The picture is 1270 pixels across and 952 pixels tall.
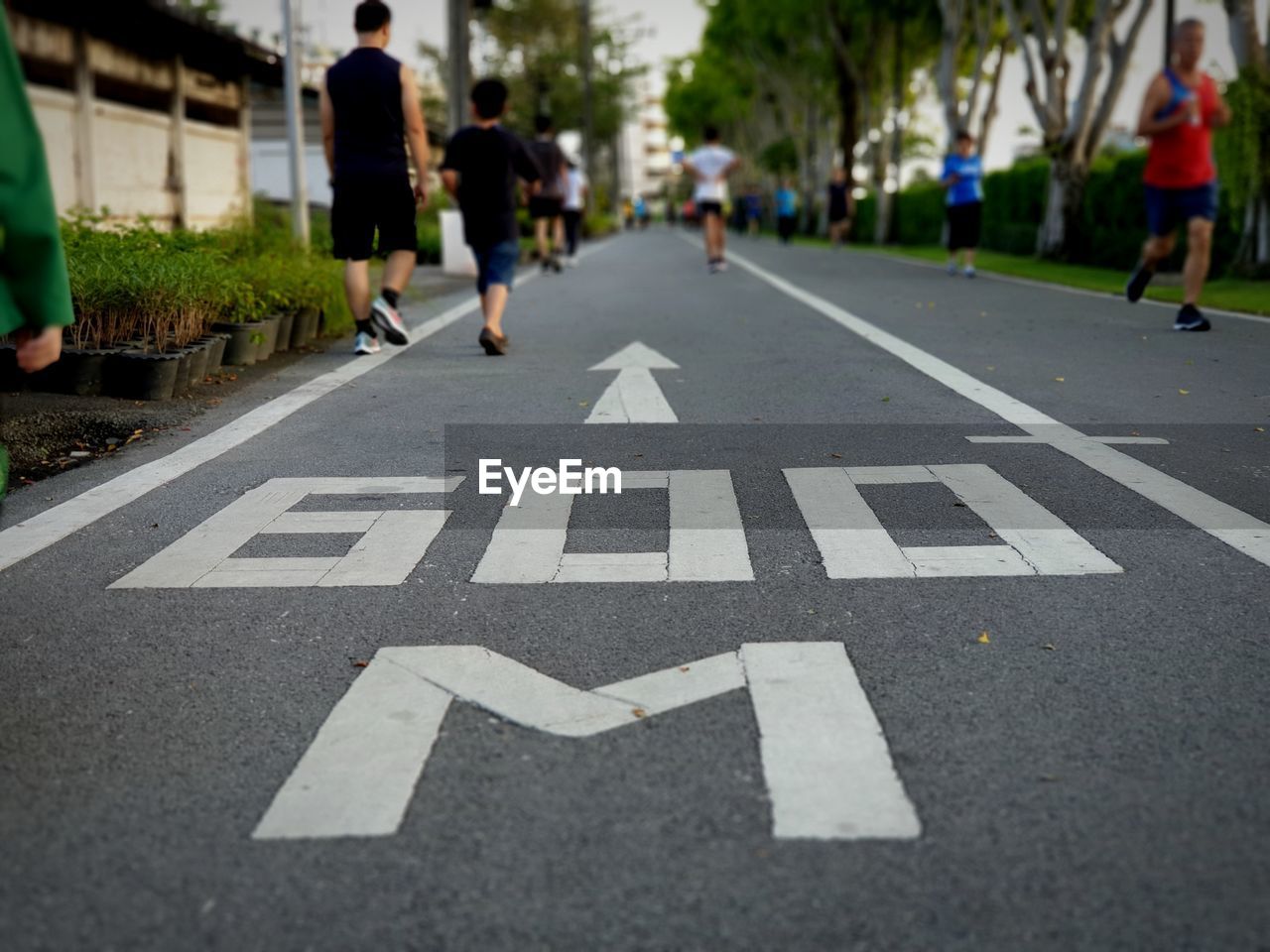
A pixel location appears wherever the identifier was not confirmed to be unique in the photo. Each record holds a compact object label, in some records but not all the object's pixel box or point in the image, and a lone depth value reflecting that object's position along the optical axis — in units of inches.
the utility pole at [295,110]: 632.4
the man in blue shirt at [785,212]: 1704.0
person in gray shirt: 789.9
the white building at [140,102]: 725.9
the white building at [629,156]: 3521.2
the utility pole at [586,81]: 2527.1
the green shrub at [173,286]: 314.8
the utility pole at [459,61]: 883.4
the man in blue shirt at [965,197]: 828.0
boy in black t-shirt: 423.8
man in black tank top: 397.7
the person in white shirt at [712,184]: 891.4
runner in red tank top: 455.5
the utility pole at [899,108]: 1699.1
